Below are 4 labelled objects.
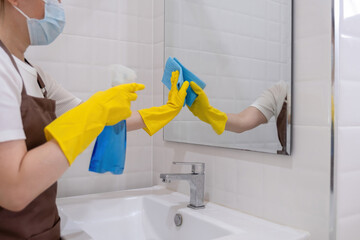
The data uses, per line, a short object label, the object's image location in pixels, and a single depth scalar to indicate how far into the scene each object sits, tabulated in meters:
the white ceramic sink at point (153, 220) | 0.94
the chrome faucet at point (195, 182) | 1.17
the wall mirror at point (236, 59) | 0.97
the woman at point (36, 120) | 0.62
